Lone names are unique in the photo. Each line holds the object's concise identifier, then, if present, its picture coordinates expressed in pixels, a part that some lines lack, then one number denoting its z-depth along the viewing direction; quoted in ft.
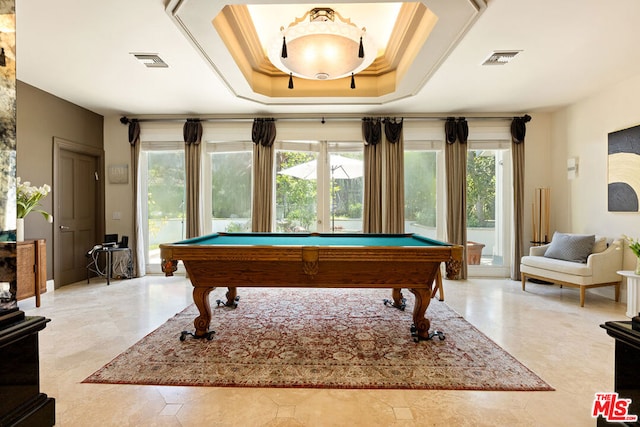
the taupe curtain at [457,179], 16.58
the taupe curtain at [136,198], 17.19
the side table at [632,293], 10.61
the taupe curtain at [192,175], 16.96
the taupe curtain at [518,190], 16.51
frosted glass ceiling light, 8.36
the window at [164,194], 17.87
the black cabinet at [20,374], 4.31
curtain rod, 16.83
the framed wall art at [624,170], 12.25
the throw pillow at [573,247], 13.17
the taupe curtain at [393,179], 16.69
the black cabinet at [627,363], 4.40
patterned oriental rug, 6.75
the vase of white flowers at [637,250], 10.63
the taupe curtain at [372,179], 16.72
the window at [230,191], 17.70
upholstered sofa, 12.19
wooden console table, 11.51
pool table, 8.14
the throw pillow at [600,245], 13.10
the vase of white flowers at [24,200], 11.72
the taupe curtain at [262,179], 16.84
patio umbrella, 17.48
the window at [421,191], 17.47
